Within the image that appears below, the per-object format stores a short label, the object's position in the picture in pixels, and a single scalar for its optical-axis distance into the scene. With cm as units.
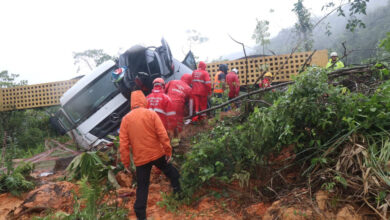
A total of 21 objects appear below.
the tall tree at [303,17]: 965
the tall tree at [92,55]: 1586
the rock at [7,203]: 377
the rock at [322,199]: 236
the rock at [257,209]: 285
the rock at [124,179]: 426
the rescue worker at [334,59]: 667
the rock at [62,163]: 582
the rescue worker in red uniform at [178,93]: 587
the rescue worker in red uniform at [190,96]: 637
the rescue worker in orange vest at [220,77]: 719
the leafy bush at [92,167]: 424
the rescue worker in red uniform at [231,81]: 697
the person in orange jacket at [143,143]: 327
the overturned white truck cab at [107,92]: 635
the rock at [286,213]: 233
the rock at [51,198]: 381
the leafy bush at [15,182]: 418
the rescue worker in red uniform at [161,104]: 538
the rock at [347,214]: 215
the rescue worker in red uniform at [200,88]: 623
